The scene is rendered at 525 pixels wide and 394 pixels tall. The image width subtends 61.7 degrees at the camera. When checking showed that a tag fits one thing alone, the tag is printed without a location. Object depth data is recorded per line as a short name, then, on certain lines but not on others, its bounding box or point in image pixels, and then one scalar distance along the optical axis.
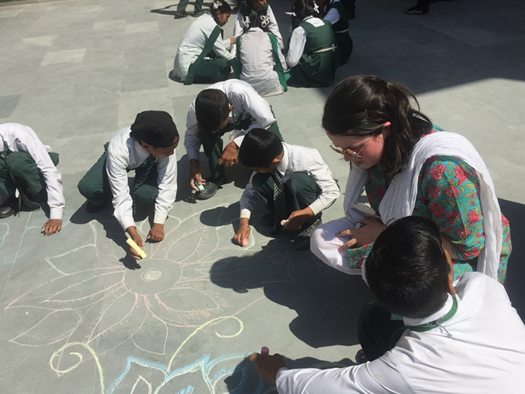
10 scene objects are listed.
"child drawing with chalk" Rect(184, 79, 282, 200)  3.12
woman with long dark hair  1.74
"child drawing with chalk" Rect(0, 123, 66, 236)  3.07
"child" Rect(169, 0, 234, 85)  5.15
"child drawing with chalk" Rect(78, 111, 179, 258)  2.74
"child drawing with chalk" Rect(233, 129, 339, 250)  2.60
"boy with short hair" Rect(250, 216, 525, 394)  1.27
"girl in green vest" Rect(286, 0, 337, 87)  4.98
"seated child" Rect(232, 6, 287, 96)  4.68
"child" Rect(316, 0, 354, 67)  5.33
